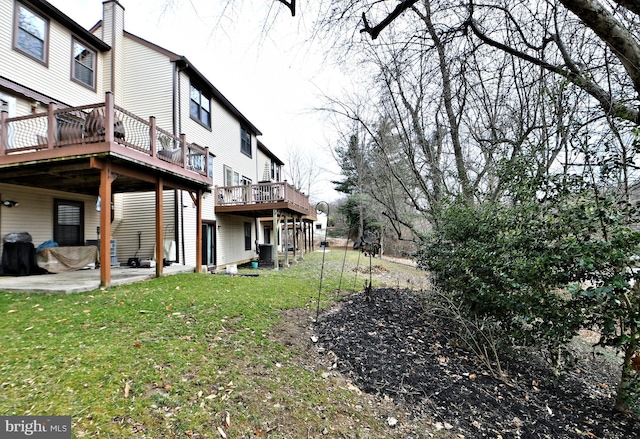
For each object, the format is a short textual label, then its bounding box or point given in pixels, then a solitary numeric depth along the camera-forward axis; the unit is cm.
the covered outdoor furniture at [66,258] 747
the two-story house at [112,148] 587
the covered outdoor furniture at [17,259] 695
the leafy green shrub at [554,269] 281
